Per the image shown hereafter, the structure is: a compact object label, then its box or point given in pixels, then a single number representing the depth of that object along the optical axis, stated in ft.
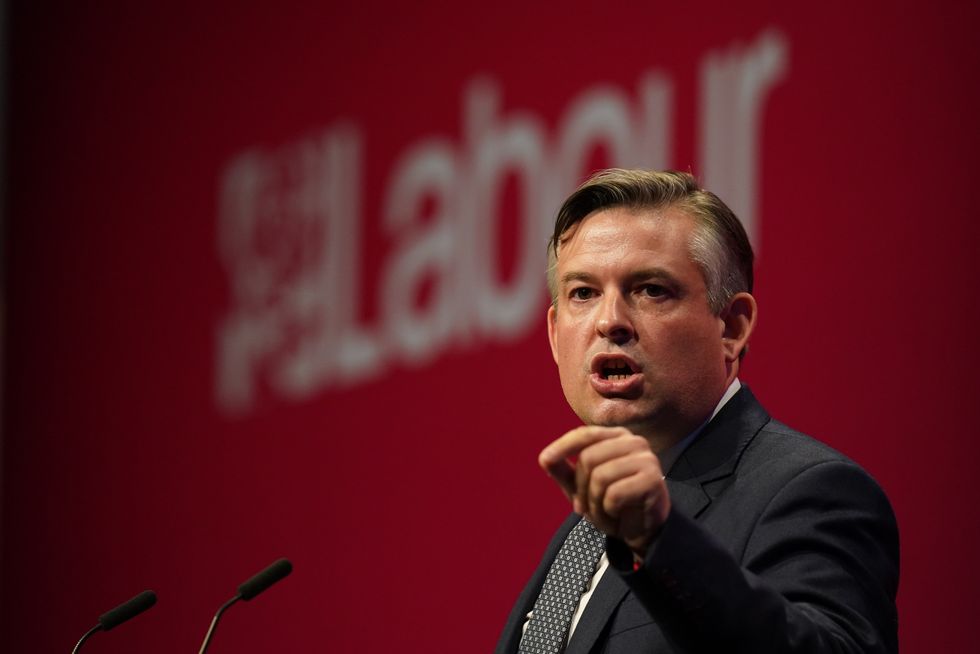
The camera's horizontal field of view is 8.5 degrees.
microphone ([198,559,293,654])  16.98
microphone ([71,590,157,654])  16.93
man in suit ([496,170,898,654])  15.93
